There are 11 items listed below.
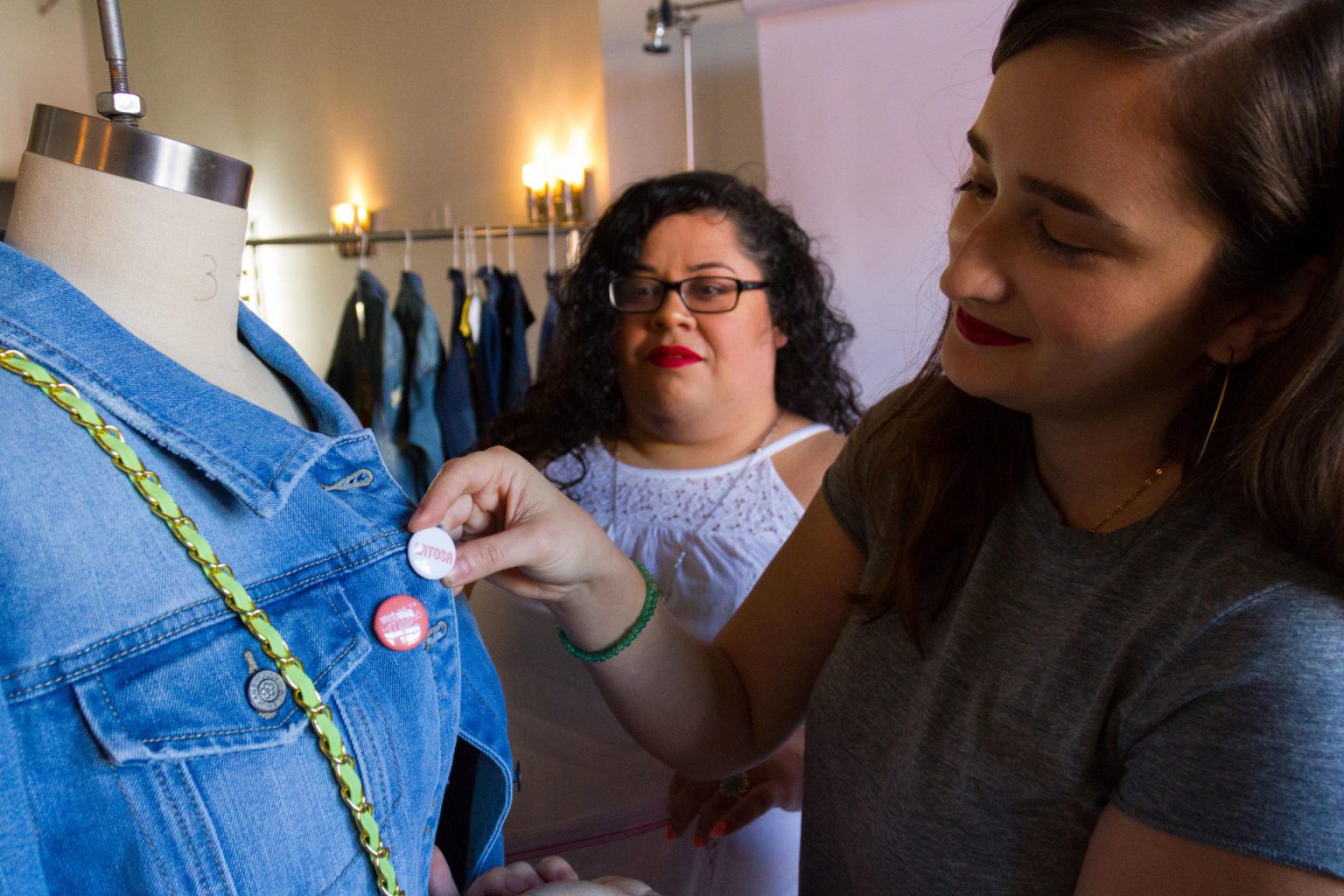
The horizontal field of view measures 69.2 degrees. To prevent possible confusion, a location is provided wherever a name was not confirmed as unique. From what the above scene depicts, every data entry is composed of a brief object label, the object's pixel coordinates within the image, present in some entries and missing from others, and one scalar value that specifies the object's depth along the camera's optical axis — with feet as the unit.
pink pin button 2.19
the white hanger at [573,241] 9.54
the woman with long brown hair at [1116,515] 2.30
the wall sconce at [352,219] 13.23
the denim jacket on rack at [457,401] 9.34
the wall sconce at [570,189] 11.32
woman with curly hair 4.60
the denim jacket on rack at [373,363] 9.27
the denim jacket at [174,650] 1.72
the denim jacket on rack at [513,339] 9.62
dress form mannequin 2.19
